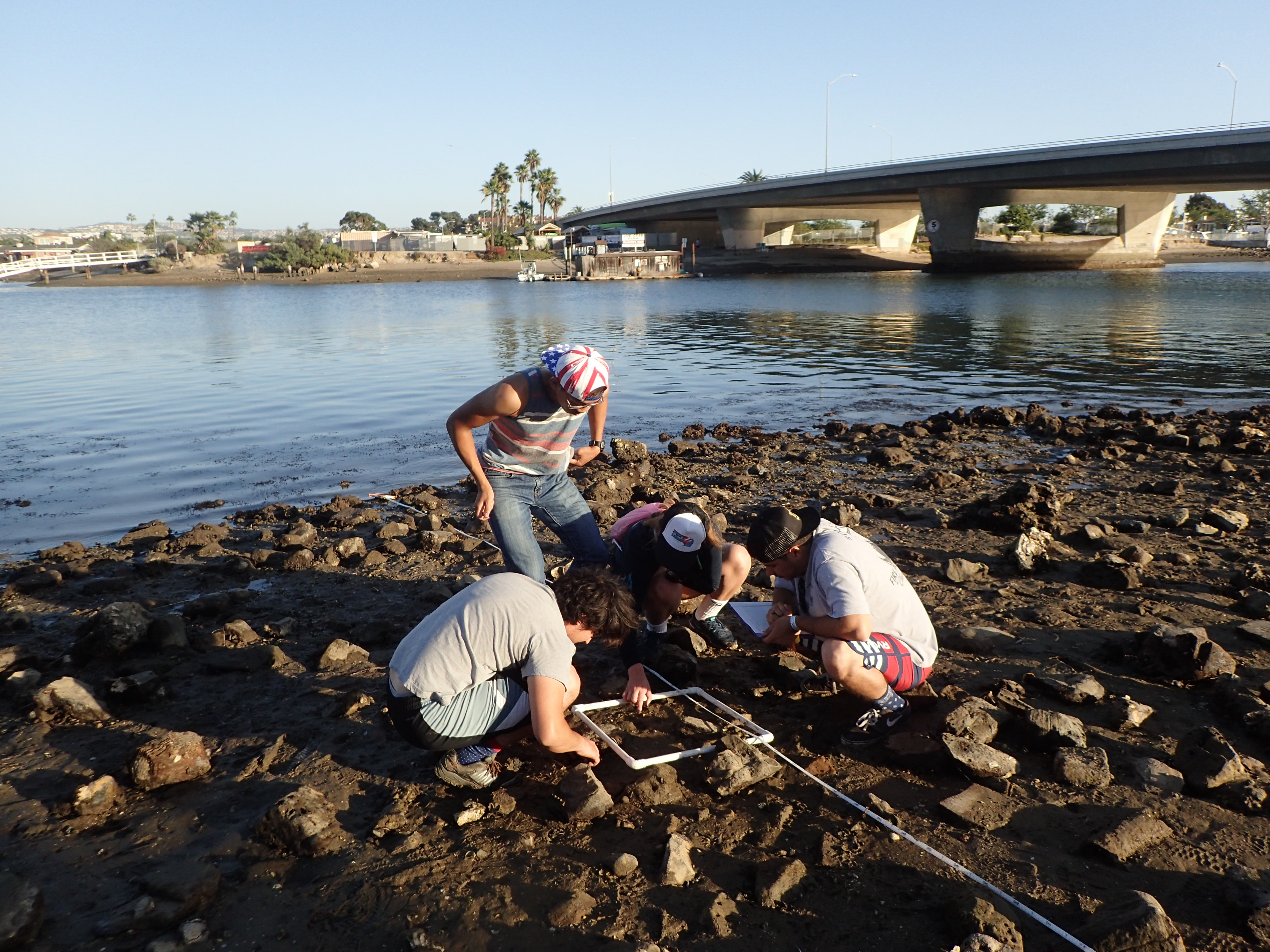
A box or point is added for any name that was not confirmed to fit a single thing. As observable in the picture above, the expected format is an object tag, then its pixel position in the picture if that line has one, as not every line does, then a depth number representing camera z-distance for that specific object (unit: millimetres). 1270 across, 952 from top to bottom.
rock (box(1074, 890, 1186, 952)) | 2756
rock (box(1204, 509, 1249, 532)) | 7090
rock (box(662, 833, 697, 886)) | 3207
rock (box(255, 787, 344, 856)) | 3416
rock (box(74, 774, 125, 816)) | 3674
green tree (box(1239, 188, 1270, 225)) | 156750
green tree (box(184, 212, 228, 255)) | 112812
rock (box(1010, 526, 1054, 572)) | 6348
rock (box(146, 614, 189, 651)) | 5246
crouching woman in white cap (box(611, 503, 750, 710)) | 4871
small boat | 83375
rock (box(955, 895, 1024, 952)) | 2877
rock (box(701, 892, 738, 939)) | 2980
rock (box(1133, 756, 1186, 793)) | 3730
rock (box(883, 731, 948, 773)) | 3936
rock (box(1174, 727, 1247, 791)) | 3682
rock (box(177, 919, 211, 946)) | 2941
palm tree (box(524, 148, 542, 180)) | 137375
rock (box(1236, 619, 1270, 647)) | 4977
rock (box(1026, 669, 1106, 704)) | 4414
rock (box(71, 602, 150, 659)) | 5125
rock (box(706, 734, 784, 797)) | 3783
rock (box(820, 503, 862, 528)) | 7465
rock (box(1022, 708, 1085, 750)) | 4020
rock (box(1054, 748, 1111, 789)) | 3773
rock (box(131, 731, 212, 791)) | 3828
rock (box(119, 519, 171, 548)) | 8008
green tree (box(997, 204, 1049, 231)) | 116125
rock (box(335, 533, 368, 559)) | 7102
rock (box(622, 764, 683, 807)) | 3744
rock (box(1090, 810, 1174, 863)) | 3311
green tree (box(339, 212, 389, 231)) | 163875
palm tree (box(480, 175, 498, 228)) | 137375
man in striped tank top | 4672
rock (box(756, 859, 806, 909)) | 3123
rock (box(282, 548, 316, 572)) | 6891
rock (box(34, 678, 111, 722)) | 4457
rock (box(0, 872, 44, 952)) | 2893
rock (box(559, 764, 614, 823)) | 3607
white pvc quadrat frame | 3826
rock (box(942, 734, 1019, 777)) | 3789
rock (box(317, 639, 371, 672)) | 5051
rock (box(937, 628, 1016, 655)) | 5121
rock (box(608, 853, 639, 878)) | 3260
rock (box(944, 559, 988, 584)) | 6230
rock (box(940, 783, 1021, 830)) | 3547
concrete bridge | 49156
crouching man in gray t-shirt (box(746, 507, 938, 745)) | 4117
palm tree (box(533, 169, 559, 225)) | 138750
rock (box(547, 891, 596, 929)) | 3033
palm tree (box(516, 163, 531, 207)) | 138375
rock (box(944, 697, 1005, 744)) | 4066
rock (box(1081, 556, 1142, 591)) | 5938
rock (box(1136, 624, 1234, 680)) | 4559
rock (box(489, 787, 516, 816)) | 3697
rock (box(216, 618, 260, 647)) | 5375
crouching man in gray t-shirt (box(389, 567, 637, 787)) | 3654
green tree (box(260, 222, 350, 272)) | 95625
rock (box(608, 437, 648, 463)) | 10742
